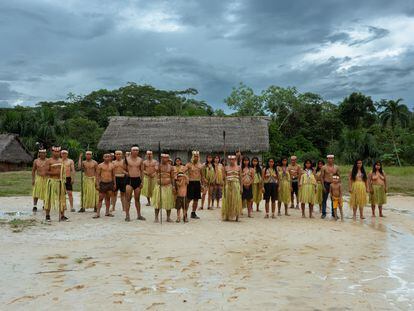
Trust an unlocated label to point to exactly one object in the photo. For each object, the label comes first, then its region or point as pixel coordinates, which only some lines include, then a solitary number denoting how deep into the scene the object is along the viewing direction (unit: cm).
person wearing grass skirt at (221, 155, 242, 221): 948
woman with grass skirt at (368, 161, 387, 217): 1058
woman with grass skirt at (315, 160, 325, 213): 1036
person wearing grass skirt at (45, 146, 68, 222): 899
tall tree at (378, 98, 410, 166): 4153
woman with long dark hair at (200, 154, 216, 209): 1193
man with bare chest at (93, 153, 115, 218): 971
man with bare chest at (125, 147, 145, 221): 937
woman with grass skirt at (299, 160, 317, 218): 1016
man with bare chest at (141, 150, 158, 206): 1070
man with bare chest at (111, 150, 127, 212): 1007
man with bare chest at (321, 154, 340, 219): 1020
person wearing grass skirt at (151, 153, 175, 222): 912
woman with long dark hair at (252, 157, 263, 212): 1072
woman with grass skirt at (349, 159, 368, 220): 1018
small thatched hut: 2734
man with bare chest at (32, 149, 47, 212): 981
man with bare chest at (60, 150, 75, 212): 1045
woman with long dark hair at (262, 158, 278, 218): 1029
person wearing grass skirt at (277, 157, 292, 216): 1055
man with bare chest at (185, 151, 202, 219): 977
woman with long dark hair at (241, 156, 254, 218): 1005
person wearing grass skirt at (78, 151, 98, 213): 1040
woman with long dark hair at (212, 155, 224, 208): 1178
